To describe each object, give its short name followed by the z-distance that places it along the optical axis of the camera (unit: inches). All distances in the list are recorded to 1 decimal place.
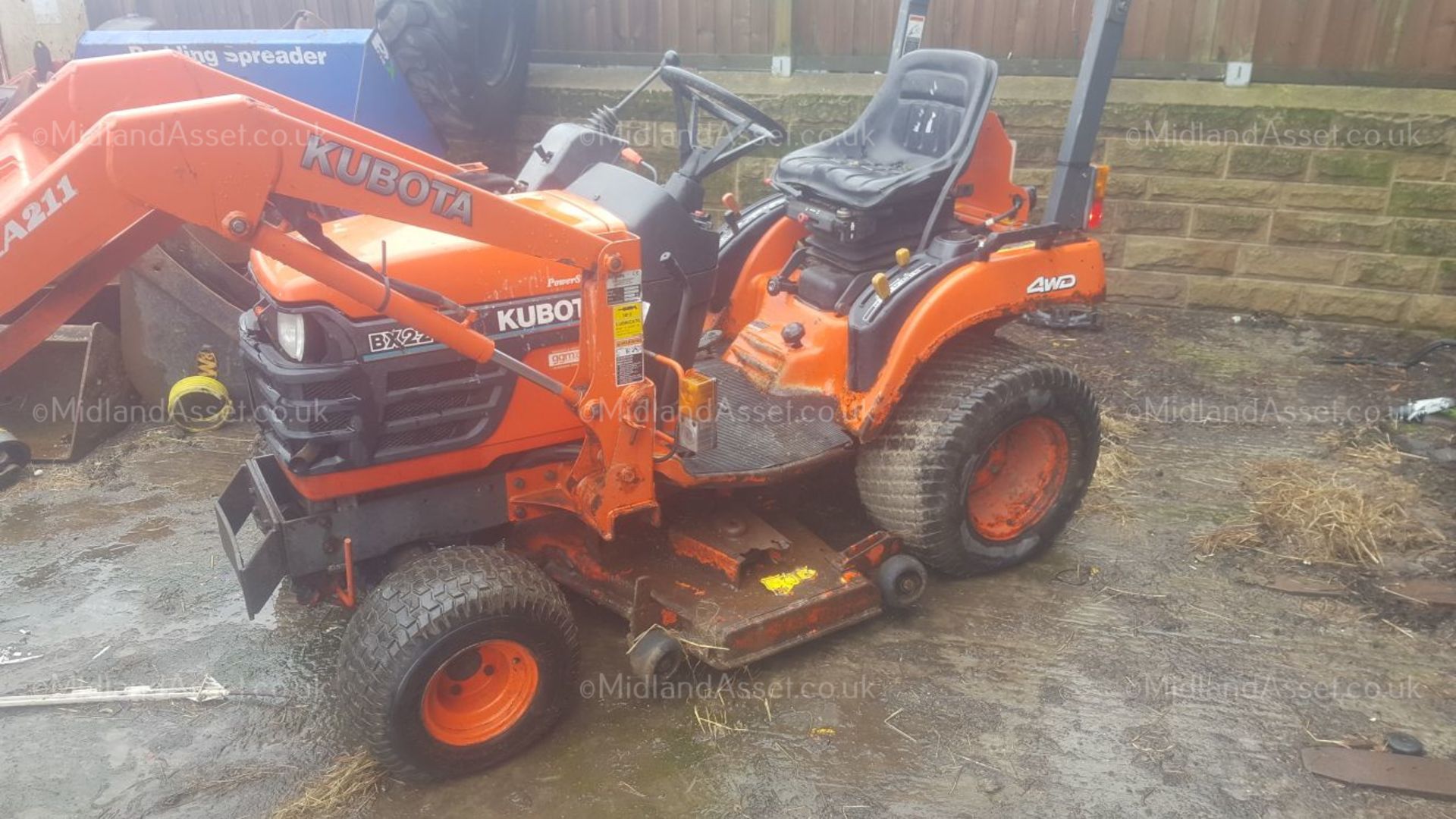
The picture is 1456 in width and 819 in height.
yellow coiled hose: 198.1
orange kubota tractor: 95.7
